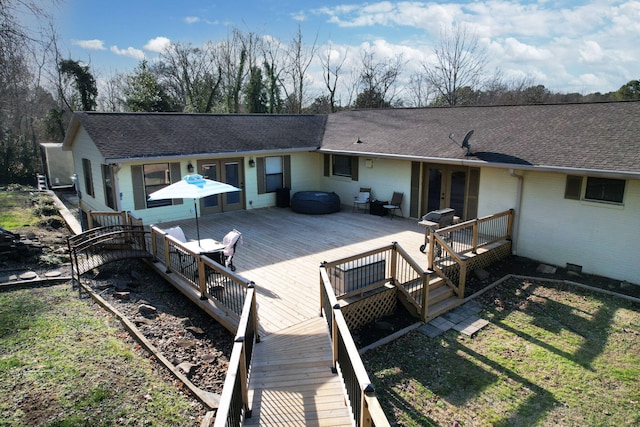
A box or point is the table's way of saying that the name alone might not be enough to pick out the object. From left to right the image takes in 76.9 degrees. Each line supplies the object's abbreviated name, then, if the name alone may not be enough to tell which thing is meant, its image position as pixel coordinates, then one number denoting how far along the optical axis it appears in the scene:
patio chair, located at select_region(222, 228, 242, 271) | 8.41
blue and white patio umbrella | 8.58
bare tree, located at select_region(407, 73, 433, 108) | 40.22
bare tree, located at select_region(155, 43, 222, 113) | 37.59
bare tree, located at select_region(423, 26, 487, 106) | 35.00
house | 9.26
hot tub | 14.48
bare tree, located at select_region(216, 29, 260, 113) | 35.69
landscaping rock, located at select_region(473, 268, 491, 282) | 9.69
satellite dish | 11.23
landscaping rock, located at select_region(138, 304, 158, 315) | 7.36
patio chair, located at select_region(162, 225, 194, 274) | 7.98
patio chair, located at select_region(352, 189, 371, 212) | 14.67
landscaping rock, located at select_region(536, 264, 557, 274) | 9.91
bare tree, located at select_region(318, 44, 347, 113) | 38.06
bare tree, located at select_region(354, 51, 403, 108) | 38.25
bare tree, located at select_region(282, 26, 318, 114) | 37.72
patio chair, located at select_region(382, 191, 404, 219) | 13.73
